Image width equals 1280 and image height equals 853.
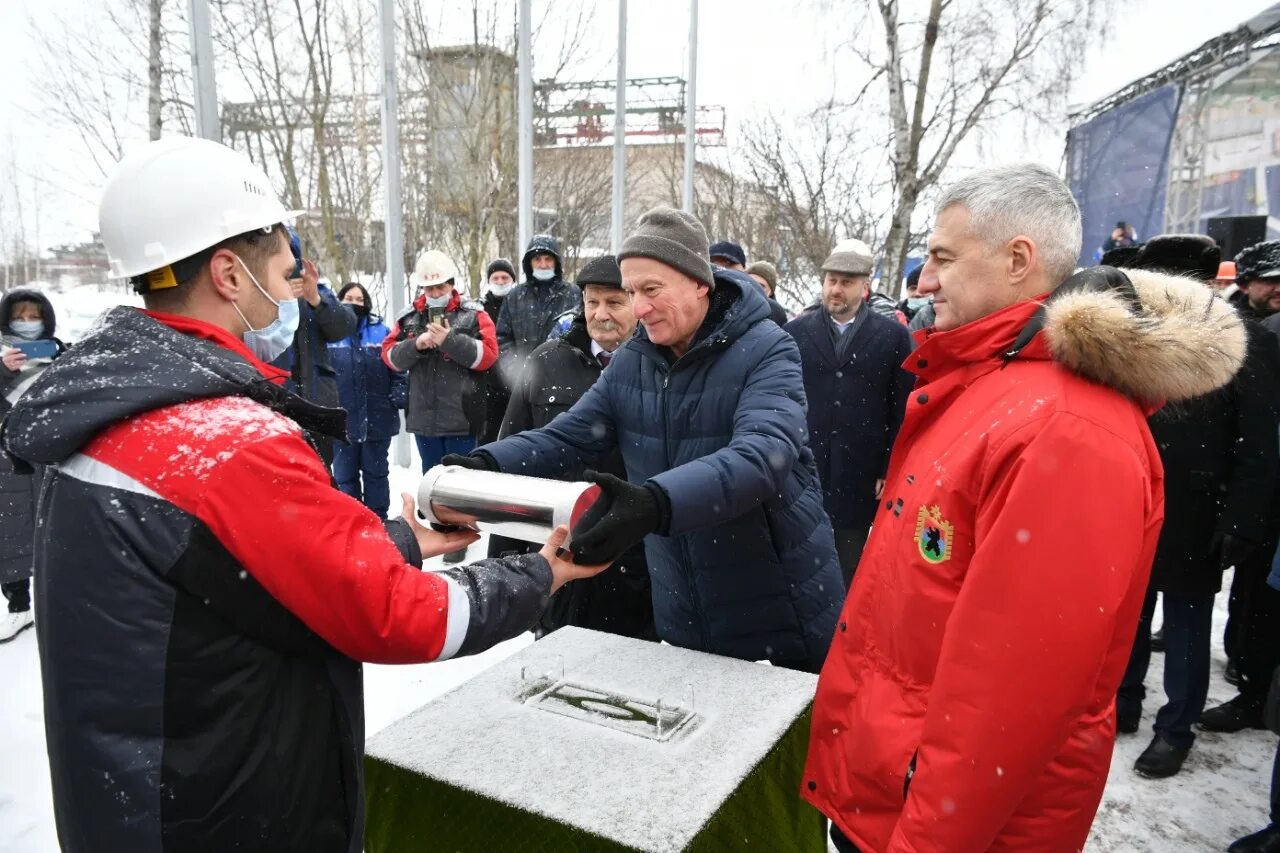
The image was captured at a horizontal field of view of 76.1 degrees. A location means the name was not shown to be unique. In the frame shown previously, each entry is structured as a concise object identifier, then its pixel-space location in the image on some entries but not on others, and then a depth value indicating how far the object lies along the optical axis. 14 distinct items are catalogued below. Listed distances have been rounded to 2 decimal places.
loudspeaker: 8.47
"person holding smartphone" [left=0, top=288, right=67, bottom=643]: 4.67
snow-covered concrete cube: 1.66
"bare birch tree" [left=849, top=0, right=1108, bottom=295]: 13.58
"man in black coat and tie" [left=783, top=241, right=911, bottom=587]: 4.85
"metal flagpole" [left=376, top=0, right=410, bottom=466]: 8.11
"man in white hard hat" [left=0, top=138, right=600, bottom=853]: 1.26
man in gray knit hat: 2.35
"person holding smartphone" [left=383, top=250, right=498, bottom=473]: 6.32
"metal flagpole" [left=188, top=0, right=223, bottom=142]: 5.18
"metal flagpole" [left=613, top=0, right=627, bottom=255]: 11.84
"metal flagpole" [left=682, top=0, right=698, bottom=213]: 13.96
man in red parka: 1.27
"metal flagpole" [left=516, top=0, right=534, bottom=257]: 9.57
